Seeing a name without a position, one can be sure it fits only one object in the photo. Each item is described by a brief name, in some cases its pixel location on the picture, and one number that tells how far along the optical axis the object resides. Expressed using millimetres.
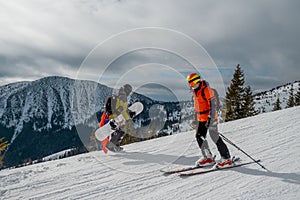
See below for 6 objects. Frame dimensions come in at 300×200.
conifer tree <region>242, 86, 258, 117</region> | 31000
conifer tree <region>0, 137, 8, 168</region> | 18355
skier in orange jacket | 6293
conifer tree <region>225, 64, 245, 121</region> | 31078
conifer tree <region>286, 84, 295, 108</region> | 51203
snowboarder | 9118
